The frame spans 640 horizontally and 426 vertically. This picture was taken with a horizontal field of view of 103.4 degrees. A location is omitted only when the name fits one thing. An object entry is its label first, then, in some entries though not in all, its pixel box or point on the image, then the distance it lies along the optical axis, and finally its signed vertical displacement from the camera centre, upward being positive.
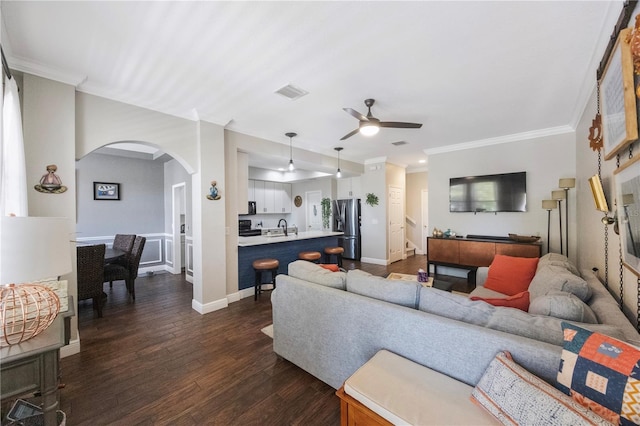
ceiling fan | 2.86 +1.06
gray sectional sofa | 1.28 -0.71
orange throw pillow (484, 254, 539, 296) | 2.84 -0.76
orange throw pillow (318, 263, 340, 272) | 2.67 -0.59
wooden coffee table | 3.12 -0.94
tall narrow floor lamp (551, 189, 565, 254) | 3.79 +0.18
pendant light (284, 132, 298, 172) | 4.47 +1.33
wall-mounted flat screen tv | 4.51 +0.32
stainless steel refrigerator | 7.05 -0.40
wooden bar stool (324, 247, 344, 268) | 5.42 -0.88
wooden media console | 4.10 -0.71
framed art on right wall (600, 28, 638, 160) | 1.39 +0.68
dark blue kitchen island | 4.25 -0.68
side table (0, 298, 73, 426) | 1.13 -0.72
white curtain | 1.93 +0.47
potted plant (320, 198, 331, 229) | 7.54 +0.15
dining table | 3.79 -0.63
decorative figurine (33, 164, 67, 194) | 2.37 +0.31
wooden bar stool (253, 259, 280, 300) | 3.99 -0.85
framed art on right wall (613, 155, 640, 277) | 1.37 -0.01
